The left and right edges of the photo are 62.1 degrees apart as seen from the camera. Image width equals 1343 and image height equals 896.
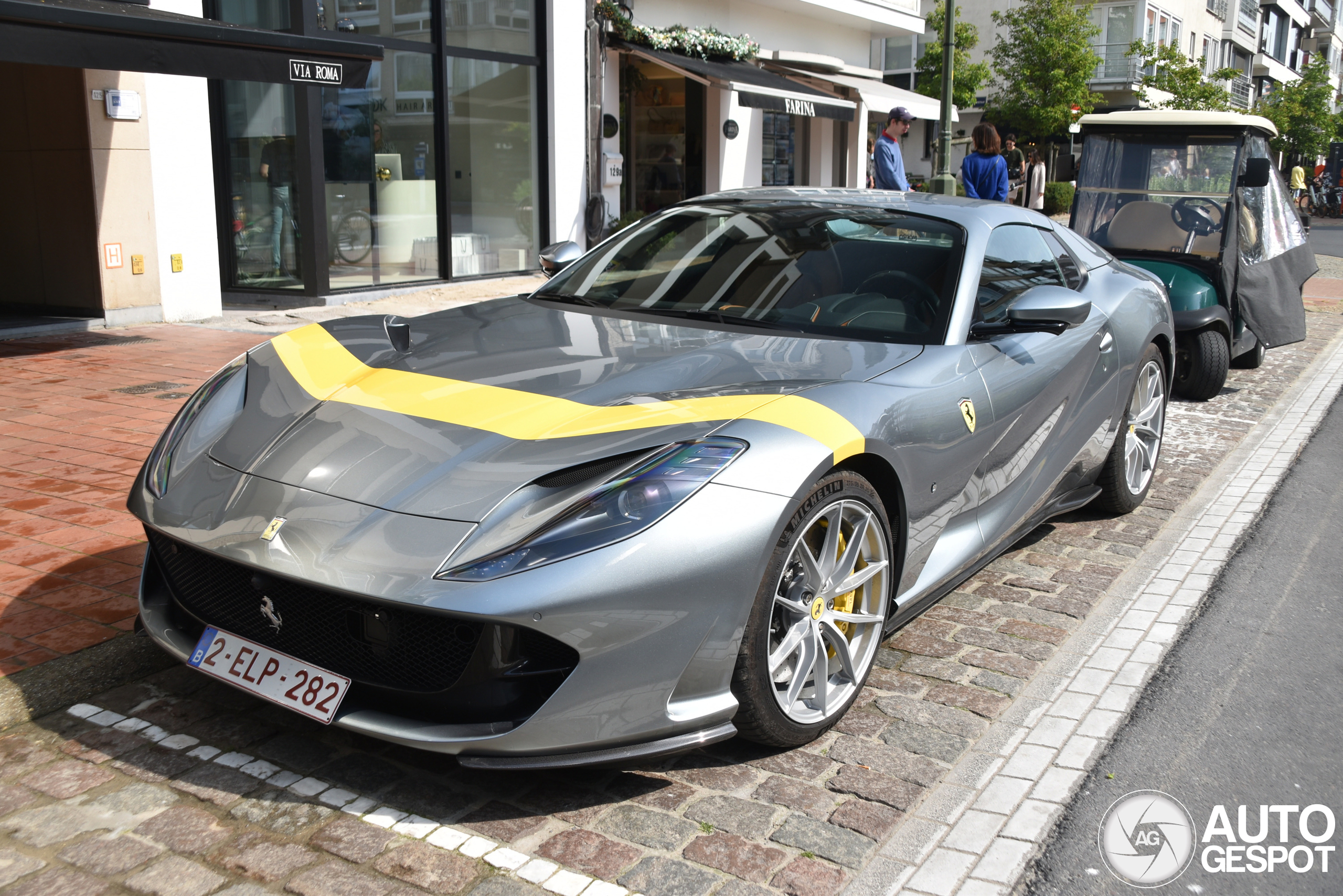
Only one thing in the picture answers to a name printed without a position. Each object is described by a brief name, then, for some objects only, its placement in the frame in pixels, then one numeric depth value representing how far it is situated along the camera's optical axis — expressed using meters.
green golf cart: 7.86
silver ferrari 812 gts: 2.44
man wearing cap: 9.99
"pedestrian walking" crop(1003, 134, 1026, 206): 15.77
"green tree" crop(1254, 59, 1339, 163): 49.59
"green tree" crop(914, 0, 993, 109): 37.19
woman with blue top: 9.62
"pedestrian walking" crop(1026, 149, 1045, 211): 17.30
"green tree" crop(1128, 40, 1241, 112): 40.03
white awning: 20.72
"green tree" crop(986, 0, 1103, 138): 36.50
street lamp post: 15.94
